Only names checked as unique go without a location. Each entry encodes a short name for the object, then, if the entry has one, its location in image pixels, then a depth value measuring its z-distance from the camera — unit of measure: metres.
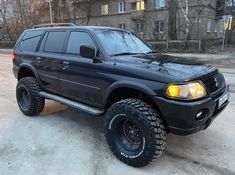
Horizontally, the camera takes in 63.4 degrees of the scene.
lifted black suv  2.39
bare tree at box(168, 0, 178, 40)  17.52
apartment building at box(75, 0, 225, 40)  21.94
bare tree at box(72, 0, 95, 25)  27.55
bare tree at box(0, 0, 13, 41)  28.17
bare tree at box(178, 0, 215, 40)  18.31
